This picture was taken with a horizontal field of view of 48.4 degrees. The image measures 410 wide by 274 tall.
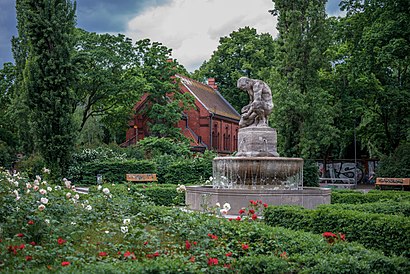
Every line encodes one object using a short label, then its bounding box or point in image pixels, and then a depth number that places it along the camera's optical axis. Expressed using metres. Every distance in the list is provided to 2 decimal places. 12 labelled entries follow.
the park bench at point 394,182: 23.01
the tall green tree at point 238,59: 51.78
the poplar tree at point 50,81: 25.03
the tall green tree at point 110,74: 35.69
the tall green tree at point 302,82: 29.97
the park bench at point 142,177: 22.83
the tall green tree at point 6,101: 39.59
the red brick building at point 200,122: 46.66
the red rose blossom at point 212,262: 5.63
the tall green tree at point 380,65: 22.17
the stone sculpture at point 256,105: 16.41
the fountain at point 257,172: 13.40
